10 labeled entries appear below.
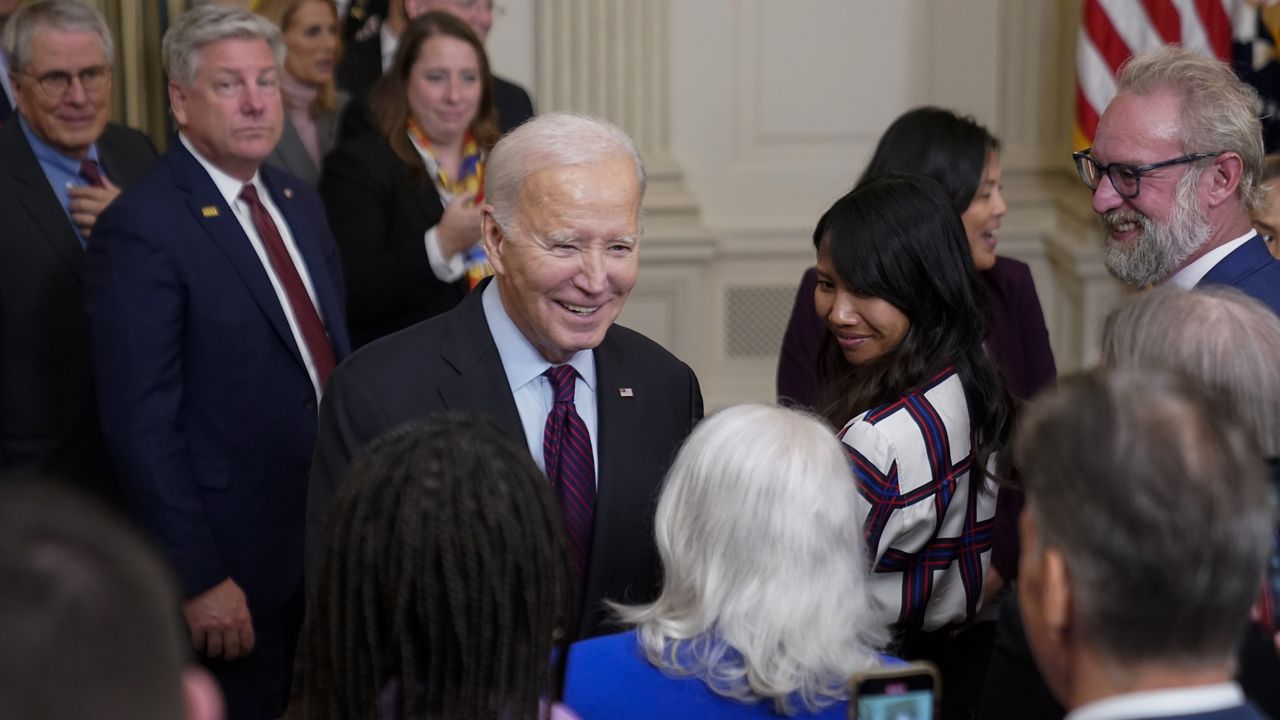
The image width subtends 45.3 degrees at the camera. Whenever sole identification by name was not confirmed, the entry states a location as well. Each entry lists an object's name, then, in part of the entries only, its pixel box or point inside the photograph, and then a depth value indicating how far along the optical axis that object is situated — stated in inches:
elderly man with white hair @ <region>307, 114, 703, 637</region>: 92.5
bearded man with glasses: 112.1
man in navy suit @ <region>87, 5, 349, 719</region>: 120.6
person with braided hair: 58.9
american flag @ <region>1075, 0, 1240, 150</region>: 209.9
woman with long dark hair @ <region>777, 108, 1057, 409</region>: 139.4
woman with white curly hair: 72.5
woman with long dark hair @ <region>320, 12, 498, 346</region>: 155.0
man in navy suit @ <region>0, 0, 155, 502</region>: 131.3
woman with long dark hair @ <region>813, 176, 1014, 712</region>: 94.9
